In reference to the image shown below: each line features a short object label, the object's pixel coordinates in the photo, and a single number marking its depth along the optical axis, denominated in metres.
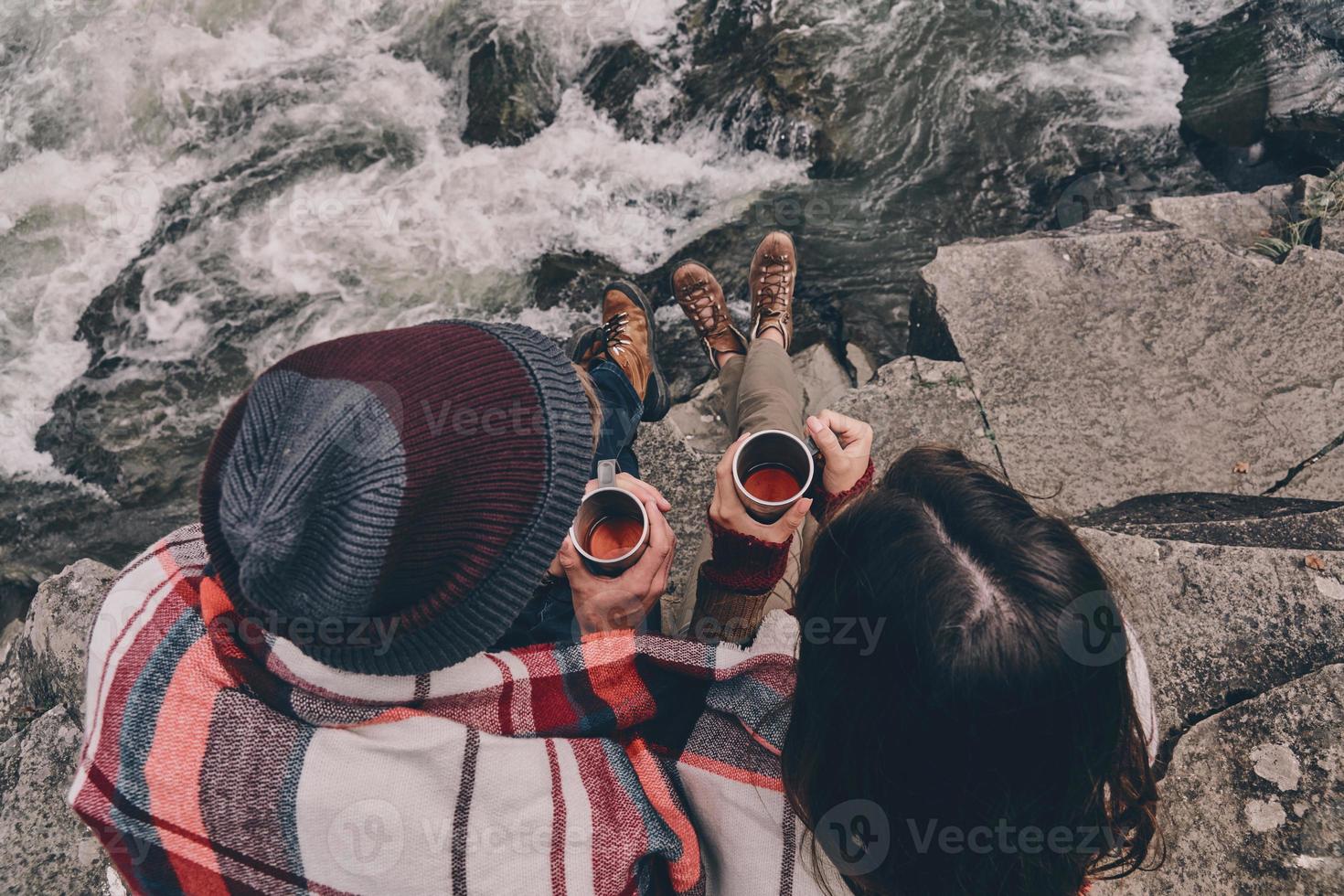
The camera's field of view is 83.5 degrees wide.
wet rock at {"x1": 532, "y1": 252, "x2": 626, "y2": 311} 4.23
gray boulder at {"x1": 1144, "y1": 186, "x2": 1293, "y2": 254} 3.52
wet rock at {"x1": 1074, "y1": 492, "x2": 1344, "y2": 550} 2.17
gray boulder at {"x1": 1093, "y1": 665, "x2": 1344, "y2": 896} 1.70
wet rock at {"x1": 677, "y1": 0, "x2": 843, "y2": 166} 4.48
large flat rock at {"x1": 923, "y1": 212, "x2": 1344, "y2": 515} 2.66
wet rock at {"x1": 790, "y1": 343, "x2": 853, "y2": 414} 3.84
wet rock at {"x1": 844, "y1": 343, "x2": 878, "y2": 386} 3.91
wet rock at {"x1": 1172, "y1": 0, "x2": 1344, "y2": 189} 4.01
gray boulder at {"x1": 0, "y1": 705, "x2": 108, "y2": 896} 2.12
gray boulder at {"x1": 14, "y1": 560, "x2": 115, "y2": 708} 2.39
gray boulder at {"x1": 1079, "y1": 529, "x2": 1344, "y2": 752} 1.94
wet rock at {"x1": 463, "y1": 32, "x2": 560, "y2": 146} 4.61
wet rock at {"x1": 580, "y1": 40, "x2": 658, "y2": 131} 4.61
